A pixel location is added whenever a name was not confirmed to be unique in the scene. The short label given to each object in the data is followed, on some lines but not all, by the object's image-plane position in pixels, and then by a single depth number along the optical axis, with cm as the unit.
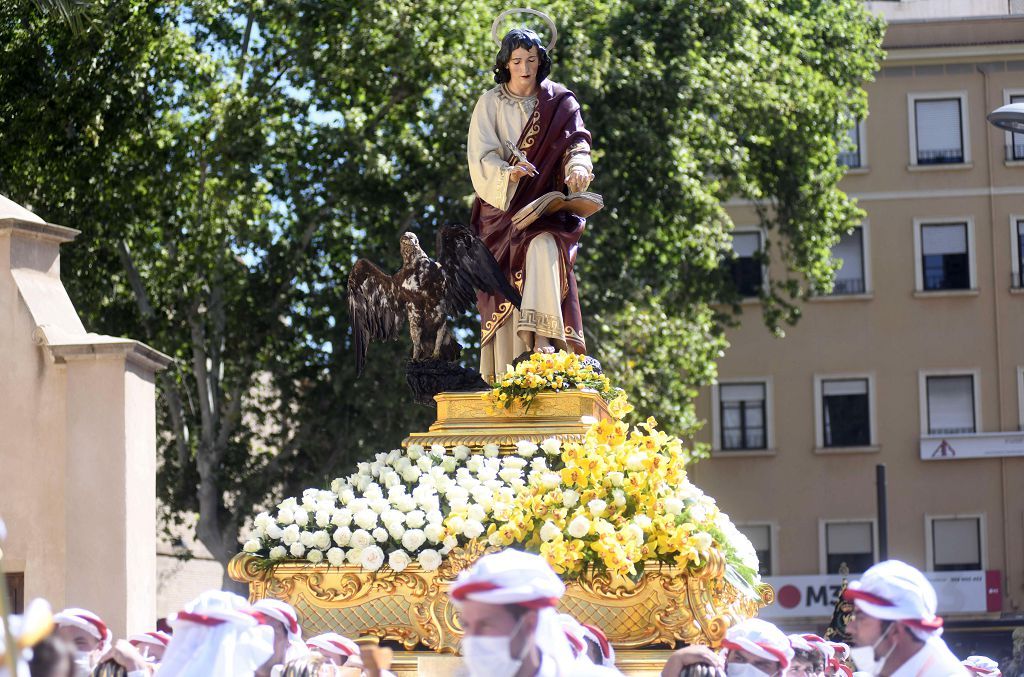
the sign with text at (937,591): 3719
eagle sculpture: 1151
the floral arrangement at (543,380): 1098
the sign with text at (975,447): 3825
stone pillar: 1334
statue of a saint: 1180
